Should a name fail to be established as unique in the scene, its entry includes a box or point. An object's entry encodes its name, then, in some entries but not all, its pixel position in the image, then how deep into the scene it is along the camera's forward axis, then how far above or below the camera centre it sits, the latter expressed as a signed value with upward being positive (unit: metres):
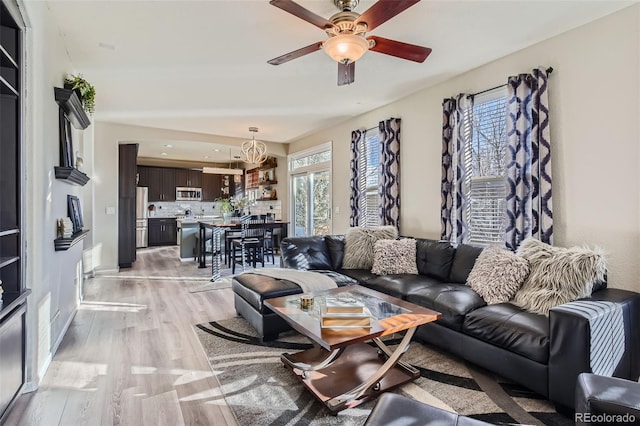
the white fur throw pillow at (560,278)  2.33 -0.47
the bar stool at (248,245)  6.05 -0.57
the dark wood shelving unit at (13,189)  2.03 +0.18
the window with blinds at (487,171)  3.56 +0.47
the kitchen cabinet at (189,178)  10.79 +1.26
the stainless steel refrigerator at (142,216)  9.71 +0.00
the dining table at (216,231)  5.62 -0.29
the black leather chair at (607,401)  1.24 -0.73
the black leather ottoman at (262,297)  2.98 -0.78
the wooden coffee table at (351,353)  1.97 -1.01
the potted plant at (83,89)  3.31 +1.32
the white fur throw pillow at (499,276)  2.69 -0.52
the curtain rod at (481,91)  3.49 +1.35
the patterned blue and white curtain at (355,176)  5.56 +0.64
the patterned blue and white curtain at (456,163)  3.84 +0.59
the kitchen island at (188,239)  7.14 -0.50
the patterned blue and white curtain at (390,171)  4.79 +0.64
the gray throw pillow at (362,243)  4.09 -0.36
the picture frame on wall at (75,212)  3.53 +0.05
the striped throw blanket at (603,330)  1.90 -0.71
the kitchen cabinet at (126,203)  6.40 +0.26
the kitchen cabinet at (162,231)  10.09 -0.48
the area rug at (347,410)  1.94 -1.18
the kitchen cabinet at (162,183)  10.30 +1.02
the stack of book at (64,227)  2.96 -0.10
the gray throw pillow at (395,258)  3.75 -0.50
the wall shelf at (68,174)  2.88 +0.39
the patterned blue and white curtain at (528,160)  3.04 +0.50
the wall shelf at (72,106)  2.92 +1.06
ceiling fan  2.03 +1.26
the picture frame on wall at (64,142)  3.12 +0.72
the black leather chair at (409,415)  1.28 -0.79
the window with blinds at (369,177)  5.38 +0.62
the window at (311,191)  6.75 +0.54
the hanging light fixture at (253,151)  6.37 +1.26
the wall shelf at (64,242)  2.81 -0.22
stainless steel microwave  10.78 +0.73
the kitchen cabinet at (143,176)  10.08 +1.23
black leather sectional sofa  1.94 -0.77
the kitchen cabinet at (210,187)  11.28 +0.99
